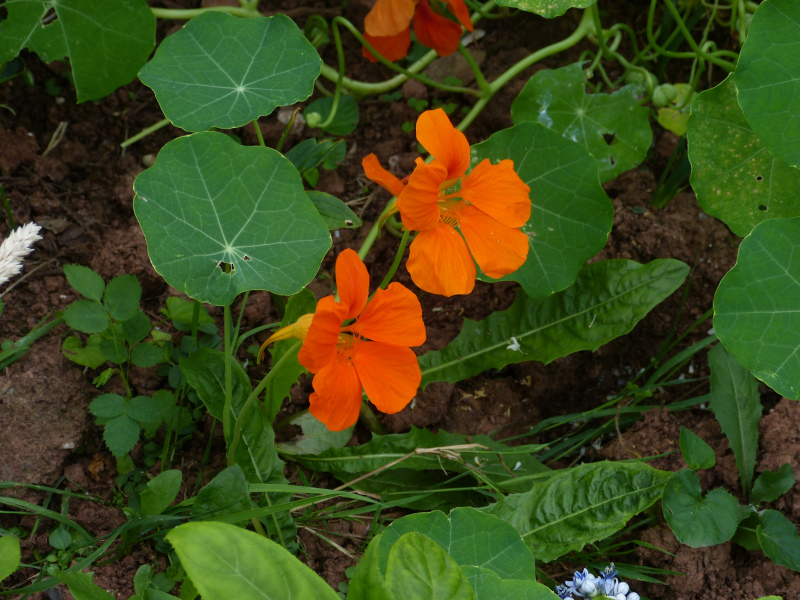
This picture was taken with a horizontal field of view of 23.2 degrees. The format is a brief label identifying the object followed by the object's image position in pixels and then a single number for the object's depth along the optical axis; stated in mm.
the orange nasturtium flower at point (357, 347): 709
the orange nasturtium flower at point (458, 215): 735
